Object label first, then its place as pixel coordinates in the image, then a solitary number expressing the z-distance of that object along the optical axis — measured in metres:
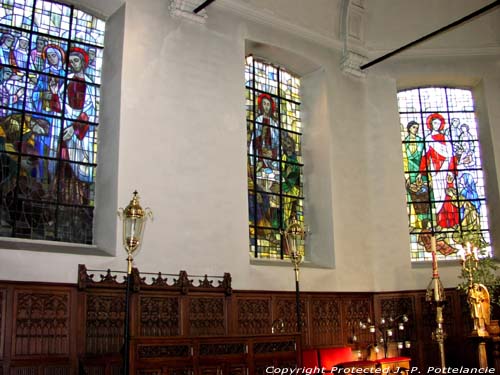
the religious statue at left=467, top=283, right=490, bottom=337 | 11.90
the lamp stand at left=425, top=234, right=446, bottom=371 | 10.59
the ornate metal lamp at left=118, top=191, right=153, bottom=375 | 7.95
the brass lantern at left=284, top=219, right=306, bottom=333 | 10.34
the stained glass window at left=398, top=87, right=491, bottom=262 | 14.72
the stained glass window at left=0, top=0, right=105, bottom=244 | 9.85
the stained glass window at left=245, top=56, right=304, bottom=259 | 12.75
